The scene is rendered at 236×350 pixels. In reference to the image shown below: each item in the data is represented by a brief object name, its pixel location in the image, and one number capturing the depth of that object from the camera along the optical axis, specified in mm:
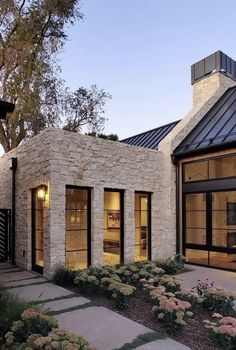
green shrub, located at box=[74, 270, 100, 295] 6052
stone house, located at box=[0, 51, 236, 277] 7855
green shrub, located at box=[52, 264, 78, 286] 6941
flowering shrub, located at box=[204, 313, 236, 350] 3717
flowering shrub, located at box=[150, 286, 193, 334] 4301
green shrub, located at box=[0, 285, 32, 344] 3909
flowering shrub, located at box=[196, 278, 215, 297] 5613
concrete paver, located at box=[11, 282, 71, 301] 5887
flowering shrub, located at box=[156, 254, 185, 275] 8320
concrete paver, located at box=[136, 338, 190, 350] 3822
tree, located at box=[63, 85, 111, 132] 17000
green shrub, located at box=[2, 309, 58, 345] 3607
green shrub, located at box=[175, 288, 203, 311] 5078
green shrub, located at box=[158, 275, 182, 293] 5755
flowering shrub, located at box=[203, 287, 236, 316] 5086
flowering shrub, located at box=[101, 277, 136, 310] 5193
